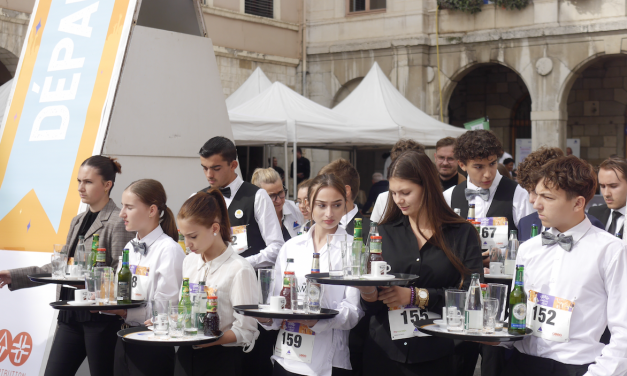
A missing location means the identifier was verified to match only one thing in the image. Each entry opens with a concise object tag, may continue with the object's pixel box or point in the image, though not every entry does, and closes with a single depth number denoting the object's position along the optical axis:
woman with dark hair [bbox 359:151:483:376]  3.43
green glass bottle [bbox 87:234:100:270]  4.52
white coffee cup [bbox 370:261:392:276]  3.37
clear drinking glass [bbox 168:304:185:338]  3.50
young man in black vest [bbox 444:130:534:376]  4.98
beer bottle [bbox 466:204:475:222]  4.88
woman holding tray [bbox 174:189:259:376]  3.69
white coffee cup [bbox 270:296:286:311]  3.48
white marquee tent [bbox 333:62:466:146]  12.83
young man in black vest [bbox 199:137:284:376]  4.98
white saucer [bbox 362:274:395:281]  3.28
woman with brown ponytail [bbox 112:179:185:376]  3.97
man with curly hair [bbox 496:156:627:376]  3.00
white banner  5.36
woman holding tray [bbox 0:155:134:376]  4.32
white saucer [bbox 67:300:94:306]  4.02
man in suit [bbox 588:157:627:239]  5.04
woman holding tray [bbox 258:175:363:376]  3.63
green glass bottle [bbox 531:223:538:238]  4.42
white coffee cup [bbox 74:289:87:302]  4.12
